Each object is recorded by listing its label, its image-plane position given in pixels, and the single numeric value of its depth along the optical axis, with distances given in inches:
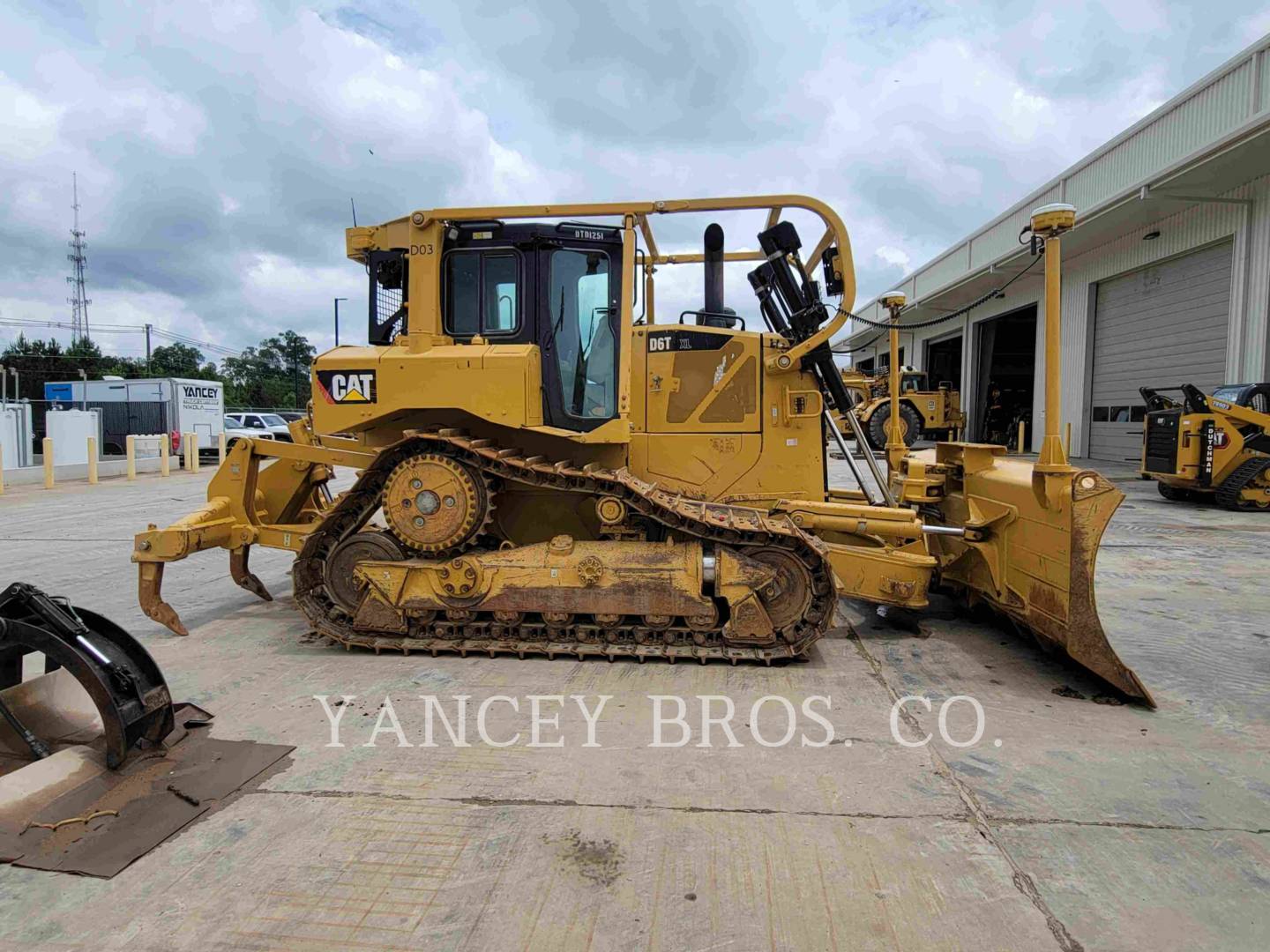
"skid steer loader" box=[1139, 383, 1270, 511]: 464.4
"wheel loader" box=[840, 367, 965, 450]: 951.0
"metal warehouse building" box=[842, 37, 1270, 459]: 556.1
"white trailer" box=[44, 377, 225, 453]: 1080.8
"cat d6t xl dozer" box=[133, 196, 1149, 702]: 183.8
